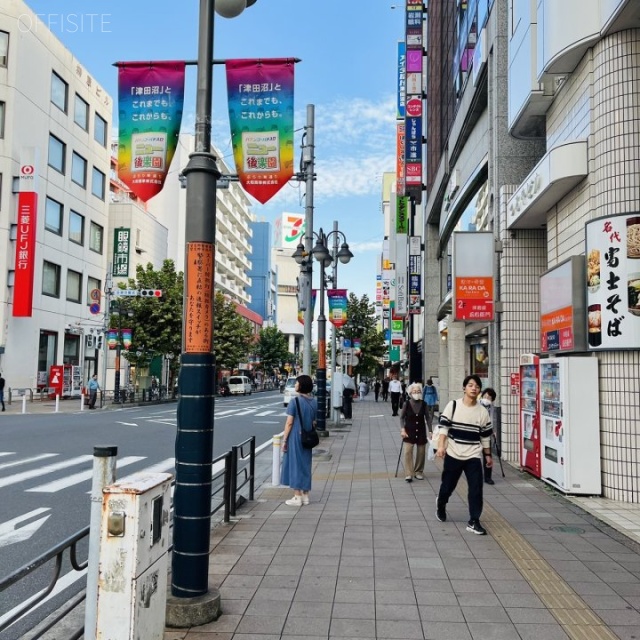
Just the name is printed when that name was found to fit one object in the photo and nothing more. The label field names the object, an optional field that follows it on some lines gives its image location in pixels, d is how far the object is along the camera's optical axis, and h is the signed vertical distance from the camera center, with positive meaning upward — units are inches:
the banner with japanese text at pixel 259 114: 219.6 +87.2
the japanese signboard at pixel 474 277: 527.8 +77.6
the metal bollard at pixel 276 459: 389.9 -55.1
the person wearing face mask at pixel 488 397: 461.7 -17.9
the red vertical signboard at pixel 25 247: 1320.1 +241.6
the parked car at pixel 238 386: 2214.6 -59.7
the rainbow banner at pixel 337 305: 868.6 +87.5
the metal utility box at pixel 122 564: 139.3 -42.6
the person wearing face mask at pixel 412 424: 418.3 -34.6
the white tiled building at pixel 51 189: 1343.5 +426.1
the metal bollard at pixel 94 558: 139.9 -41.3
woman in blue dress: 339.9 -44.5
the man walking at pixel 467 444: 279.9 -31.9
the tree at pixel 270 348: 3376.0 +112.8
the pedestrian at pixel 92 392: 1211.9 -47.8
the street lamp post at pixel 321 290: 694.5 +99.7
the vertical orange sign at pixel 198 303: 179.6 +18.1
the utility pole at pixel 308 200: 678.4 +179.8
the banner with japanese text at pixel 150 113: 211.8 +83.3
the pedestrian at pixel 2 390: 1077.9 -41.7
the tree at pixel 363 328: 1926.7 +125.5
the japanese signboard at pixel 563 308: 363.3 +39.3
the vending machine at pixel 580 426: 347.9 -28.3
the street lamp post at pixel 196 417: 175.0 -13.4
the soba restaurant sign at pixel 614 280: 326.6 +48.3
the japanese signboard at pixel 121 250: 1849.2 +336.8
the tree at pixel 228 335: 1950.1 +101.5
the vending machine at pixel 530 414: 406.6 -26.8
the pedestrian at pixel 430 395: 893.8 -32.9
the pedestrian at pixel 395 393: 1077.1 -37.0
